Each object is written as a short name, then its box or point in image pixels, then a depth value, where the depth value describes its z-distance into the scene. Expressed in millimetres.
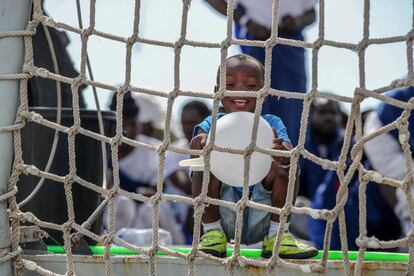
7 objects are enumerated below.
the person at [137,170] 11758
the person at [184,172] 12430
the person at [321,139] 11117
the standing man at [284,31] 8305
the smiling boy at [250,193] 5496
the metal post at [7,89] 5219
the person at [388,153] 9023
